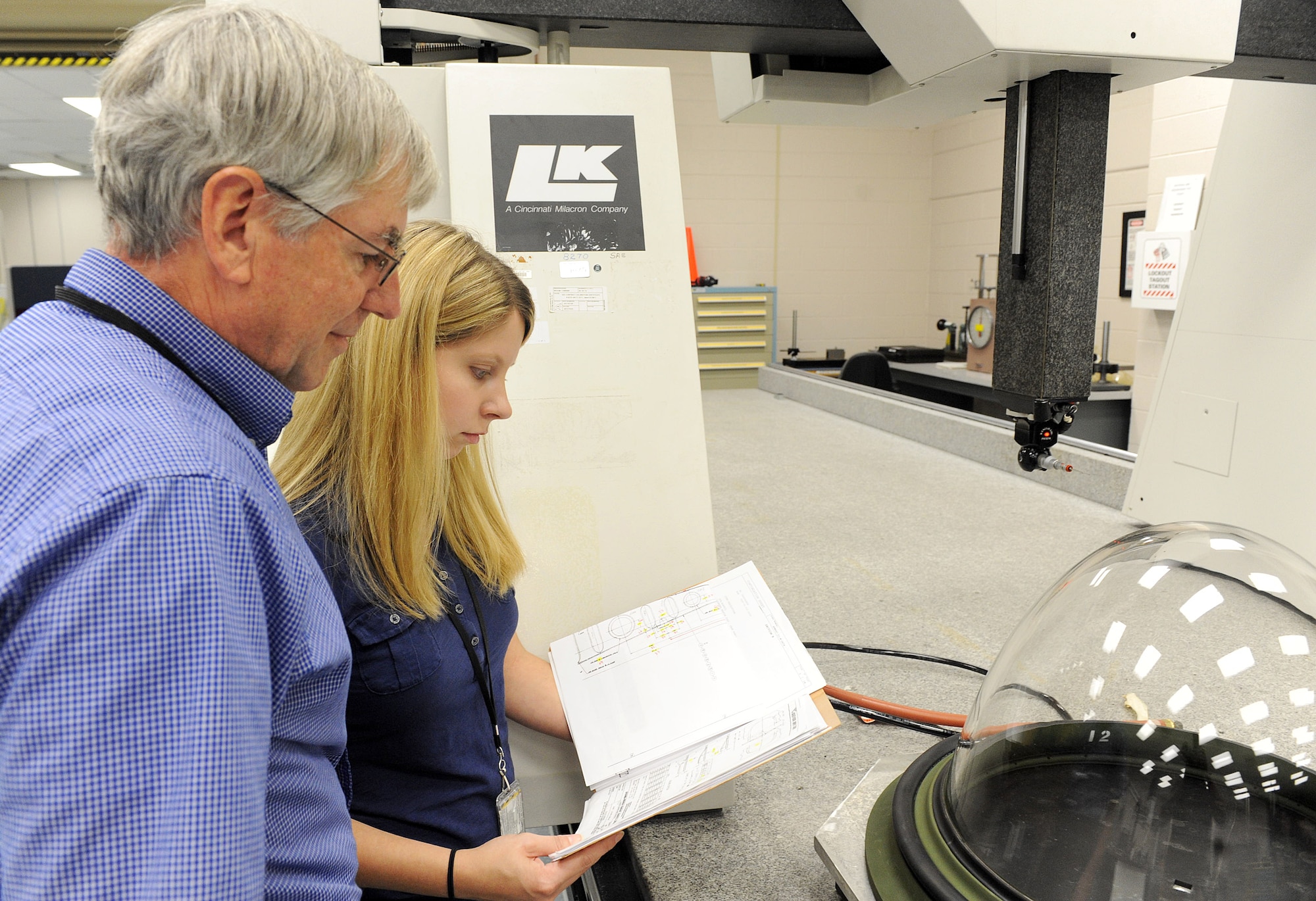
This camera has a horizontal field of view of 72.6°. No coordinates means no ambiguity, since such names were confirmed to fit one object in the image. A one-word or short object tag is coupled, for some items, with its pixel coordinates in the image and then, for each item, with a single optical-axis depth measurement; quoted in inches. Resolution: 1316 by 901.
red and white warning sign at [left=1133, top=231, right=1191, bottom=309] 134.5
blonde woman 33.8
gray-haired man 15.0
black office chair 185.8
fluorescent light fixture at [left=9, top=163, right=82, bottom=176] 280.8
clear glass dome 28.8
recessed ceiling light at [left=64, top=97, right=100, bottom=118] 195.2
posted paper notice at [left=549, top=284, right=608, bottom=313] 46.8
